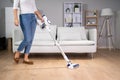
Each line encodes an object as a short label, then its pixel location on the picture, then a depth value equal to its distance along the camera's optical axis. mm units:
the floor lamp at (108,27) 4814
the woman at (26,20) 2642
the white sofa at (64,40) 3217
